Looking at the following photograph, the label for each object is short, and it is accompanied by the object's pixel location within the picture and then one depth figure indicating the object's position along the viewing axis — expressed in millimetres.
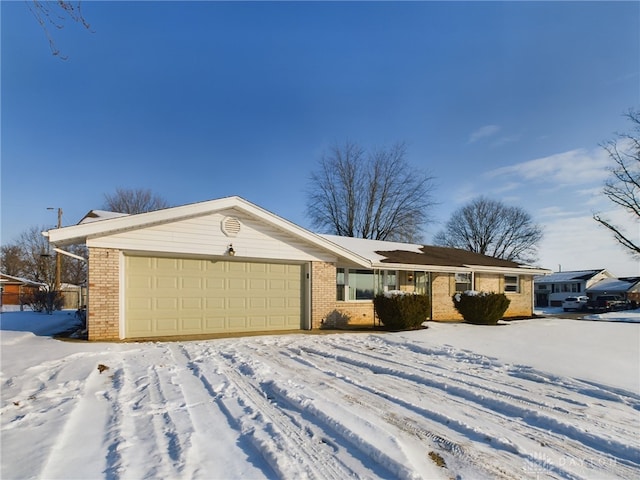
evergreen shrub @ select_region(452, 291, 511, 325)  13930
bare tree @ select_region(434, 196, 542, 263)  45625
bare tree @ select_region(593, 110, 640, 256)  25203
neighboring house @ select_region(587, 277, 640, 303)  41625
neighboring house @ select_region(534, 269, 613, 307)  45719
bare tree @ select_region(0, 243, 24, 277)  36281
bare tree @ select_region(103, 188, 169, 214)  30625
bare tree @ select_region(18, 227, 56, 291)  34241
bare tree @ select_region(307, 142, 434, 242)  31375
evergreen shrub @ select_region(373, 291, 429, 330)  11984
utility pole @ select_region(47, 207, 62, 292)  23806
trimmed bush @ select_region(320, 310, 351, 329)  12727
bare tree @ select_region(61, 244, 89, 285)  33281
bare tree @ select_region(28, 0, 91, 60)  3465
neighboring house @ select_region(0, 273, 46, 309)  24489
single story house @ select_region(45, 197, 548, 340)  9430
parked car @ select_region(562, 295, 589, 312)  34406
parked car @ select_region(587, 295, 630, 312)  33312
